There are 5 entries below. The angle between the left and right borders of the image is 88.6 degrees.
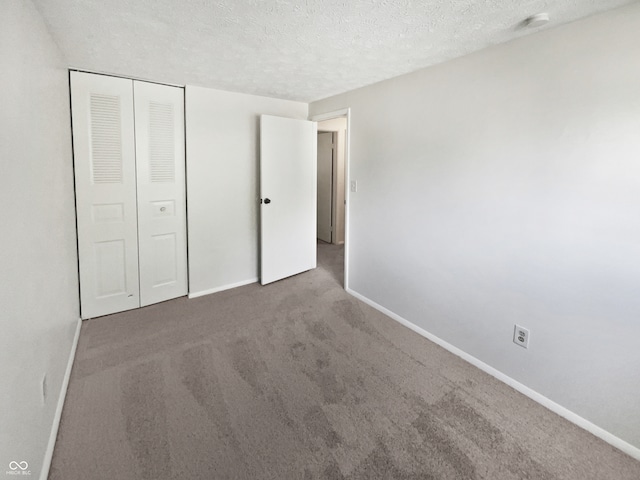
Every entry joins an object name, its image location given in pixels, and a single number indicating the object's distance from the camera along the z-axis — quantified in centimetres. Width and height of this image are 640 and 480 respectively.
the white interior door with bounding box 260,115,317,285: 347
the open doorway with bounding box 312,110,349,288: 521
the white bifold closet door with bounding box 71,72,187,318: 262
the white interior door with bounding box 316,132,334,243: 546
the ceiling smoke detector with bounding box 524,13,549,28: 158
